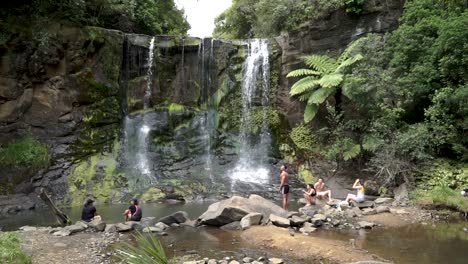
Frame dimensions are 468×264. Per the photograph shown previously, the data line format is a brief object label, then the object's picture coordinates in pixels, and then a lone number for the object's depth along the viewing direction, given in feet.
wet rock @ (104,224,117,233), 32.69
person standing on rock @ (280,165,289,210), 40.40
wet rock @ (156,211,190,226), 35.37
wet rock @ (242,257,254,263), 24.16
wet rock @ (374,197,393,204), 41.93
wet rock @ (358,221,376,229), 32.53
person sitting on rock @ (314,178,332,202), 43.14
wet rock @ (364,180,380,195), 47.36
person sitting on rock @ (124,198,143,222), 35.99
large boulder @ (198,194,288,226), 33.99
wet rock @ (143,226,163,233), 32.30
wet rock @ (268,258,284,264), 23.70
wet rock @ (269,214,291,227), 31.81
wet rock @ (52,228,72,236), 31.30
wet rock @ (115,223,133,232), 32.48
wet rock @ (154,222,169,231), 33.24
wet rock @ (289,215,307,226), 32.27
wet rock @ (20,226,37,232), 33.82
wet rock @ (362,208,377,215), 37.24
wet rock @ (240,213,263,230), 32.32
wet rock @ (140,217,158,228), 35.32
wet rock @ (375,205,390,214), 37.52
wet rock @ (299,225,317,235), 30.92
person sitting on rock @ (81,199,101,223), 36.15
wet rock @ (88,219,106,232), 33.09
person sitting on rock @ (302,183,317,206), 40.65
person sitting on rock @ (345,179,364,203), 41.45
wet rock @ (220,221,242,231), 32.82
